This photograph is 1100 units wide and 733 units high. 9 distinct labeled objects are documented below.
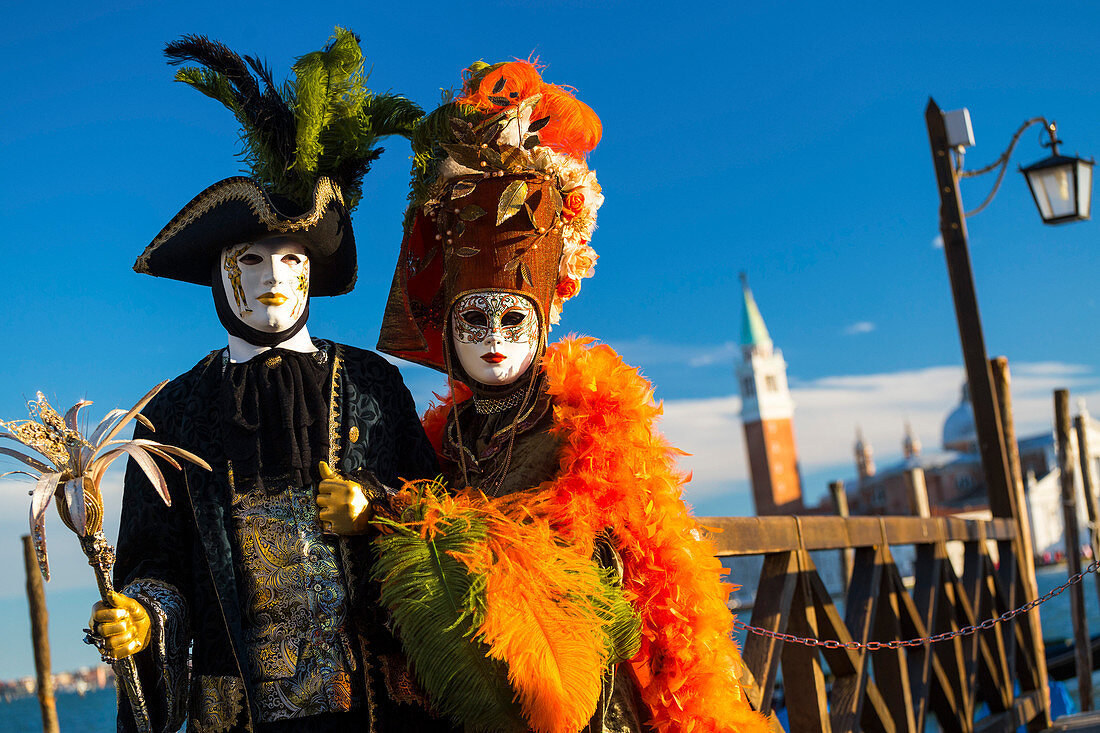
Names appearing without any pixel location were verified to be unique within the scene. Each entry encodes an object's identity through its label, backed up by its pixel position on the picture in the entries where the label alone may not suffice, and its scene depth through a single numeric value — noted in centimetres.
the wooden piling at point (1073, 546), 1116
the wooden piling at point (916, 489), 3068
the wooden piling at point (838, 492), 2199
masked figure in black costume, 225
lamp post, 705
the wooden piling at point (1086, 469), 1453
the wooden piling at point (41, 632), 1001
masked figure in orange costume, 215
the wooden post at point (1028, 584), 702
